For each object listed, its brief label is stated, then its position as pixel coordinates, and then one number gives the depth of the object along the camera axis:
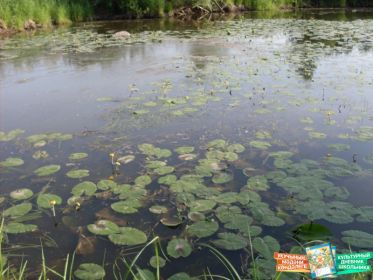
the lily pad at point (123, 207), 2.91
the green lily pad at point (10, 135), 4.32
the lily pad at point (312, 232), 2.53
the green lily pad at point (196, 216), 2.79
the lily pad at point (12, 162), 3.65
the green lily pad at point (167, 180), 3.28
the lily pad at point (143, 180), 3.28
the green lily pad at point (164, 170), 3.45
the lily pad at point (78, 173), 3.43
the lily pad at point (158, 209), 2.92
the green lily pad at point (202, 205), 2.90
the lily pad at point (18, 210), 2.87
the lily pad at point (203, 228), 2.64
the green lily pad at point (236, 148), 3.87
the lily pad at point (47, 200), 2.97
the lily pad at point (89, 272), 2.27
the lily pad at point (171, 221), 2.76
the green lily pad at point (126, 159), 3.72
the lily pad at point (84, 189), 3.16
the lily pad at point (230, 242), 2.50
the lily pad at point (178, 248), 2.45
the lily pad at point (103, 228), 2.65
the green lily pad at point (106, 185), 3.23
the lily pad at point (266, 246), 2.41
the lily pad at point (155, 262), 2.36
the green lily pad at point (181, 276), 2.25
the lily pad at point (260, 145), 3.97
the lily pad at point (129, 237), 2.55
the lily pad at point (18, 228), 2.68
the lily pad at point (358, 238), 2.47
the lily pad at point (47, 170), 3.48
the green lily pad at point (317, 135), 4.21
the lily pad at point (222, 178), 3.29
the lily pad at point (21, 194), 3.10
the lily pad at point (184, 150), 3.88
